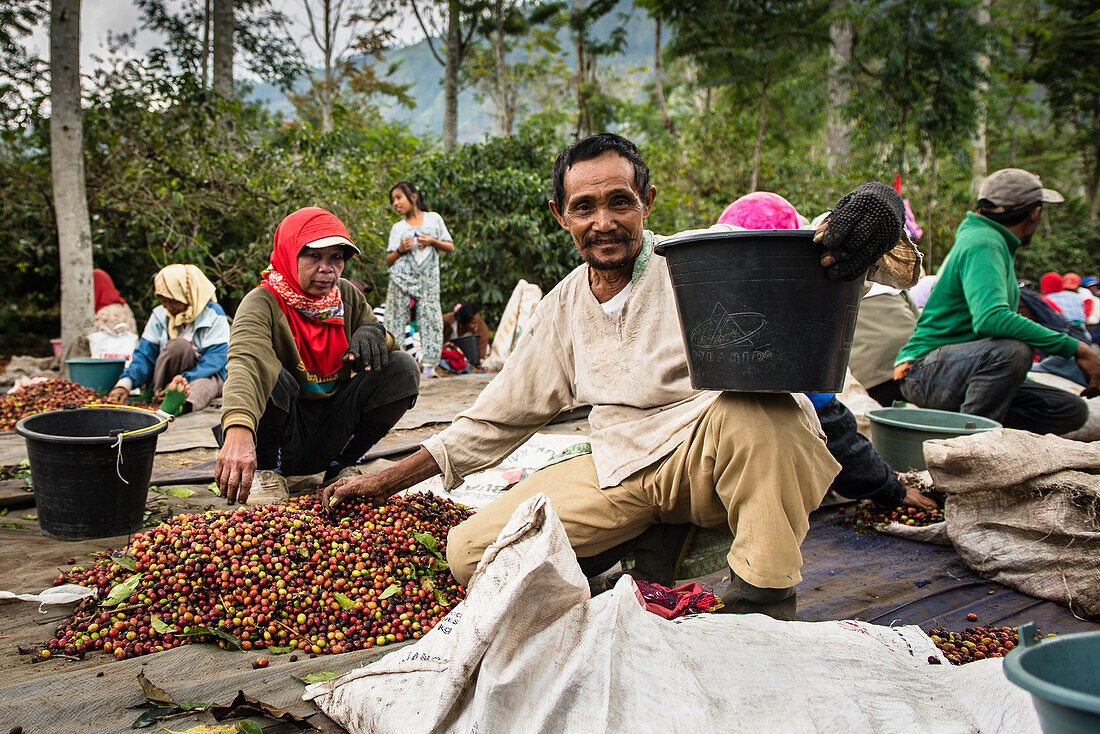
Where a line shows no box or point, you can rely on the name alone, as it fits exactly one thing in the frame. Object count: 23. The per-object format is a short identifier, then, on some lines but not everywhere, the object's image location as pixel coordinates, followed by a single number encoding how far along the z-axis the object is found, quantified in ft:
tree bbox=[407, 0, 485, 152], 48.19
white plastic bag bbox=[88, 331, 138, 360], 19.94
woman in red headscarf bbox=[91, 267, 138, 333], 22.75
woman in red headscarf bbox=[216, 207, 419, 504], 8.87
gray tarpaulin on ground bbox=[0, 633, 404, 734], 4.66
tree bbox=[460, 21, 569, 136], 54.24
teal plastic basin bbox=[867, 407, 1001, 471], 10.39
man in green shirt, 11.05
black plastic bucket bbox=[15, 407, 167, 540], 8.20
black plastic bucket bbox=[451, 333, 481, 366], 26.76
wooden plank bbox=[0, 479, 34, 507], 9.57
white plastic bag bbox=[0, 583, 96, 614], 6.32
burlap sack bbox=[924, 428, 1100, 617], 7.07
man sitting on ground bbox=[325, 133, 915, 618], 5.00
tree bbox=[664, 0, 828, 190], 40.40
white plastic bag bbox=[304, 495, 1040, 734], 3.85
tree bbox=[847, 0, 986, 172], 34.22
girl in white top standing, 23.02
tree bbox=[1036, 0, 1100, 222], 51.59
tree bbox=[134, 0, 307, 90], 48.83
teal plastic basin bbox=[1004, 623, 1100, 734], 2.60
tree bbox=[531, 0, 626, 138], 54.13
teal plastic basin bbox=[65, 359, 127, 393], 17.24
